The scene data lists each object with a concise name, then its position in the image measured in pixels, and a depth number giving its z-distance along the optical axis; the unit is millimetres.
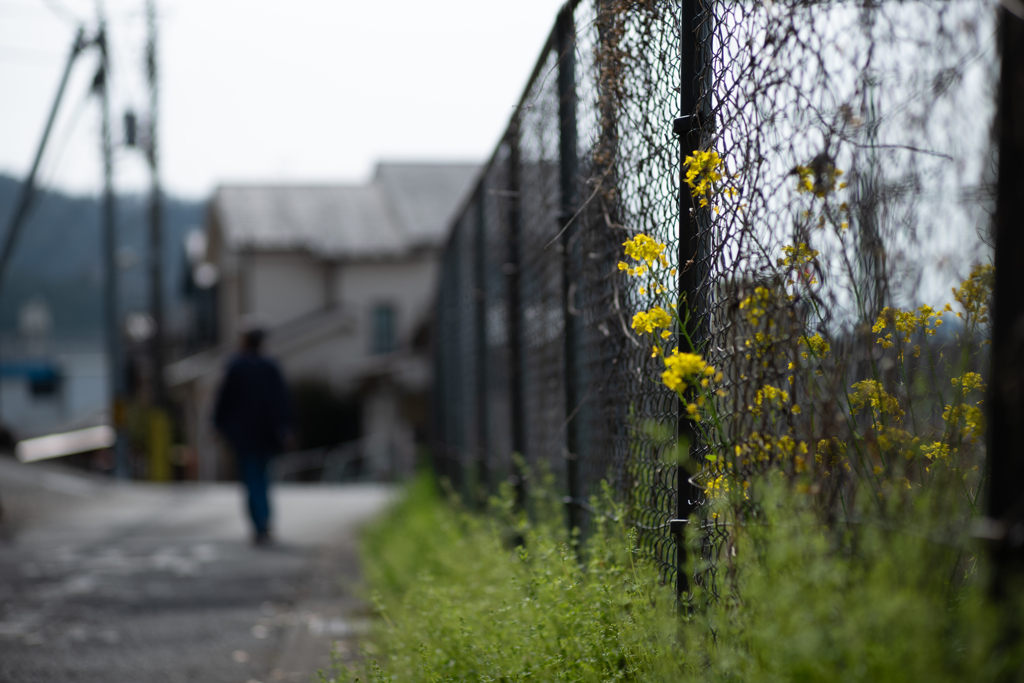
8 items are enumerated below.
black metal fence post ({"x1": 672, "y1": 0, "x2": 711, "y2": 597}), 4332
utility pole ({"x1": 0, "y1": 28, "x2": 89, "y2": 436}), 21703
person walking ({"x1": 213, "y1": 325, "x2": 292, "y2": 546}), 16453
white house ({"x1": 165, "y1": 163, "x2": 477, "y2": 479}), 54859
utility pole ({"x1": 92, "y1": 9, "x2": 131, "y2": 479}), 35594
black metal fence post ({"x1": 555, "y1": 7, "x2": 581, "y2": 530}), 6395
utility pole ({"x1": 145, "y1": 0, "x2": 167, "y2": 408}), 39125
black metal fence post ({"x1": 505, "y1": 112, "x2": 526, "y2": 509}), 8266
